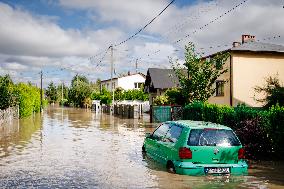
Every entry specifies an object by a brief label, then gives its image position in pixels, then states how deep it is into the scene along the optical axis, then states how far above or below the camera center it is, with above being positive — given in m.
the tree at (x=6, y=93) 33.94 +0.74
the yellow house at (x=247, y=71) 32.03 +2.53
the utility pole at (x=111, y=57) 51.91 +5.92
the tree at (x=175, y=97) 36.45 +0.38
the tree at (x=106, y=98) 67.04 +0.58
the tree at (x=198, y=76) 27.81 +1.81
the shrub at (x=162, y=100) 37.54 +0.10
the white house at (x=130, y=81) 87.19 +4.61
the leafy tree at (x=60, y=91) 133.15 +3.67
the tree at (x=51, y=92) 127.06 +3.03
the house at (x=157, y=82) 60.02 +3.13
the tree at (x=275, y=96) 20.31 +0.26
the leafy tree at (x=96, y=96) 78.09 +1.11
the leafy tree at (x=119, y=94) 68.11 +1.31
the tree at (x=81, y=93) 87.44 +1.85
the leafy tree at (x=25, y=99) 39.50 +0.28
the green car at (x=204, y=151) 10.47 -1.37
